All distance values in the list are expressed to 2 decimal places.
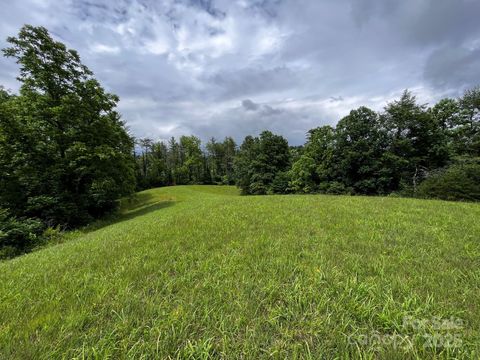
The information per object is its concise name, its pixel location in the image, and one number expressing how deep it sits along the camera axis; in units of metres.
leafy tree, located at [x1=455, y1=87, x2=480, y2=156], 21.56
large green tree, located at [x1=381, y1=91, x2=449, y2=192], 22.61
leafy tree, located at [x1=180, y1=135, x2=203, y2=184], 56.44
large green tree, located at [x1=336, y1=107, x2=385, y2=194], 23.28
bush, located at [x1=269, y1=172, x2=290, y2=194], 32.41
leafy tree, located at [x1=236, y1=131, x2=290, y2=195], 34.09
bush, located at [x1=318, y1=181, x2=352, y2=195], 24.49
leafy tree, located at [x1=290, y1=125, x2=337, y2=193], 26.69
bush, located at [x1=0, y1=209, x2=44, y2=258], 8.09
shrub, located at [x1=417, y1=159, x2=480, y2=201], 13.66
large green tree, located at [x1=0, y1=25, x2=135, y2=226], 11.53
